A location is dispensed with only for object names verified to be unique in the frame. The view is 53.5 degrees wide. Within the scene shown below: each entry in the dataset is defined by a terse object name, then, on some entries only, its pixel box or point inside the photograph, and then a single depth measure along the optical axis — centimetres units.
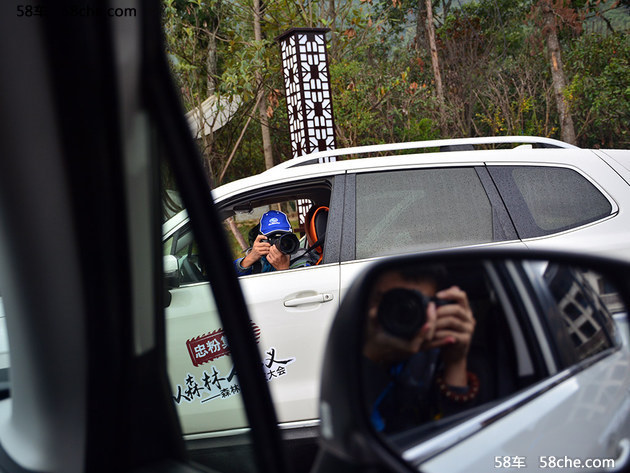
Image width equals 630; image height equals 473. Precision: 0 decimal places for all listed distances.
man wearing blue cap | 323
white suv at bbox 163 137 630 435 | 289
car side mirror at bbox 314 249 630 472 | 77
